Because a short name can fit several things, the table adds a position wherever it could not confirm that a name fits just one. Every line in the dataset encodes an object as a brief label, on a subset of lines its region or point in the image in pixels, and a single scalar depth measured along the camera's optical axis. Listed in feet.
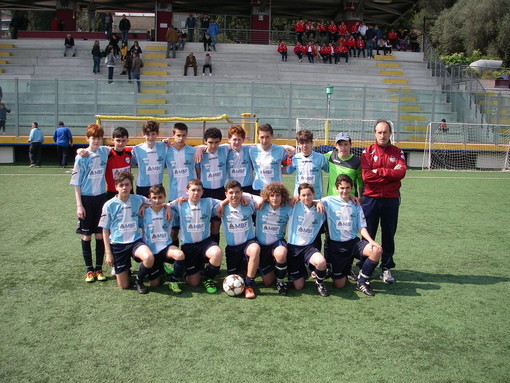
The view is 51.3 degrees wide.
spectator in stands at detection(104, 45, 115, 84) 69.63
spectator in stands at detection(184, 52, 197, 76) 73.67
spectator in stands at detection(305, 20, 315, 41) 86.63
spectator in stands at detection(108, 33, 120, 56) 75.05
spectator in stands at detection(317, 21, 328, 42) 86.12
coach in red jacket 18.57
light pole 58.80
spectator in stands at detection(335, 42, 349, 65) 82.38
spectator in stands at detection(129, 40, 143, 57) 73.26
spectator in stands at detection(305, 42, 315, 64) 82.38
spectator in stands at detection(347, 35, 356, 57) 85.15
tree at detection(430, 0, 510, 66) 122.83
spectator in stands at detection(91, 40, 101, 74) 73.05
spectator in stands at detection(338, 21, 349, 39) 87.25
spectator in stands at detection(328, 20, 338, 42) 86.17
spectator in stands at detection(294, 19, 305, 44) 85.20
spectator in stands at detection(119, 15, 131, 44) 78.95
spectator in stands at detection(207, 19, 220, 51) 82.18
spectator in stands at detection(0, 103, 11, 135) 57.77
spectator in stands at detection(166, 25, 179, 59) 78.54
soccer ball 17.03
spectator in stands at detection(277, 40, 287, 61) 82.02
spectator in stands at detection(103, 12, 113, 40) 82.53
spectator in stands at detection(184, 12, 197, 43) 85.76
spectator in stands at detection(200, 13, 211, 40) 83.90
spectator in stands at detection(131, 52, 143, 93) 68.65
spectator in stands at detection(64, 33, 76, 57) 79.05
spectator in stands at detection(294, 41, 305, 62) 82.53
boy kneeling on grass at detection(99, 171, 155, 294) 17.51
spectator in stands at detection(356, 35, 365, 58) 85.42
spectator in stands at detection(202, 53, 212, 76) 75.05
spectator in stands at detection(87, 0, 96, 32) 94.06
